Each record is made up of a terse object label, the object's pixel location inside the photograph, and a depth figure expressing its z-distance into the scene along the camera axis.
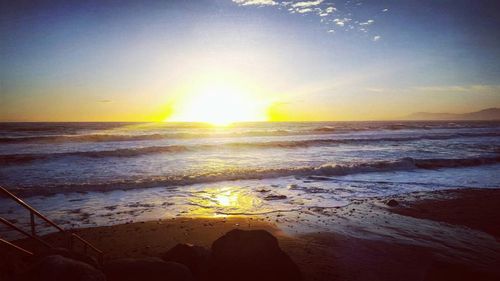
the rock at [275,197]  12.01
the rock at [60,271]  3.41
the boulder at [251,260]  4.69
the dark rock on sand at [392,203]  10.66
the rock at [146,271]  4.34
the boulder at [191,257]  5.05
